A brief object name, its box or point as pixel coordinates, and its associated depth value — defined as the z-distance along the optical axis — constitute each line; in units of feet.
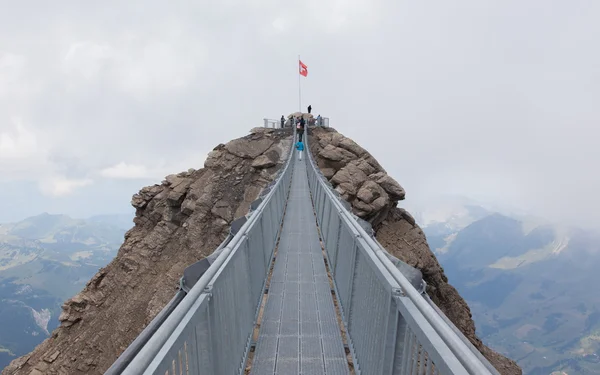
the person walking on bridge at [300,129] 115.98
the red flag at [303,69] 123.54
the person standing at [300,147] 98.99
